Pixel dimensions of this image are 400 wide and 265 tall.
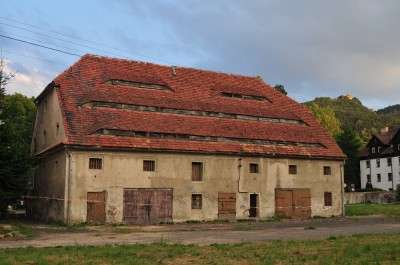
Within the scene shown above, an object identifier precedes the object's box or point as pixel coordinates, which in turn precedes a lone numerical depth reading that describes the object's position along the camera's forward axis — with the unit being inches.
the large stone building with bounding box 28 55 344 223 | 1106.7
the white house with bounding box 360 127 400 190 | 2994.6
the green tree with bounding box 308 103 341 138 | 2696.9
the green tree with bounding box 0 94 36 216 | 1100.5
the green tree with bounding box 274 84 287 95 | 2280.5
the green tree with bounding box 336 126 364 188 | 3248.0
